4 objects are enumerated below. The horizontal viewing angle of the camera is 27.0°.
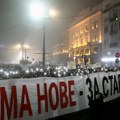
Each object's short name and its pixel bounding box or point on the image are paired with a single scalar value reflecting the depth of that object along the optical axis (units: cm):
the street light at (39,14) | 2020
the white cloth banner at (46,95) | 916
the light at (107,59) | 6098
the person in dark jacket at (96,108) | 950
